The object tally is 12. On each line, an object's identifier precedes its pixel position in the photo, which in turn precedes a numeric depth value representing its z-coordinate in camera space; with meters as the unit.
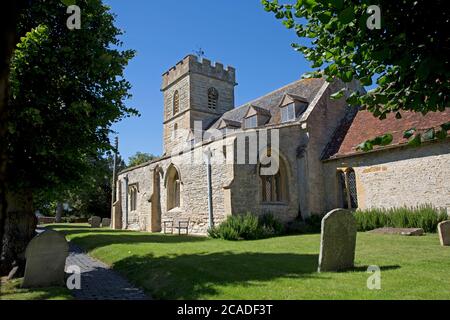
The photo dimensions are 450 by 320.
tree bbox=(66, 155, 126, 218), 41.16
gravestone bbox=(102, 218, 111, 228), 31.54
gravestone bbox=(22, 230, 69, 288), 6.77
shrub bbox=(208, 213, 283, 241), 14.35
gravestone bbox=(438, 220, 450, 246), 9.84
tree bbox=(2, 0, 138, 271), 7.39
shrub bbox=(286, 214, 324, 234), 16.39
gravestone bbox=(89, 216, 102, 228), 30.73
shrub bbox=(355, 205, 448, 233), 13.39
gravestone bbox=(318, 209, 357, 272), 6.77
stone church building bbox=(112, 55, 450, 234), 15.05
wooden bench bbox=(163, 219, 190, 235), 18.84
